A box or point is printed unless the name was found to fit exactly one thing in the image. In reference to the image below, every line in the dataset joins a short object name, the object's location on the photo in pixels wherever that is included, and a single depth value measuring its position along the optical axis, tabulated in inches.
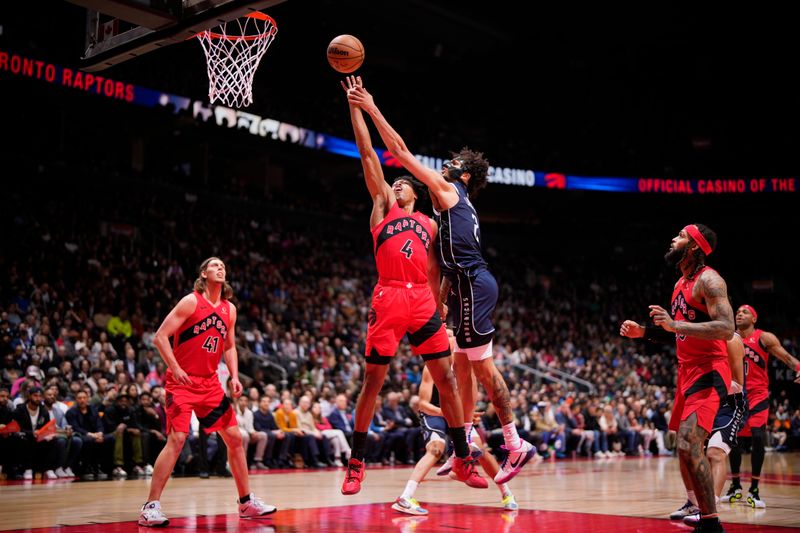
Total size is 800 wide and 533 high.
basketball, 228.2
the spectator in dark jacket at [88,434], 432.5
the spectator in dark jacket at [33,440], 414.9
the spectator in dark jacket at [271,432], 515.2
